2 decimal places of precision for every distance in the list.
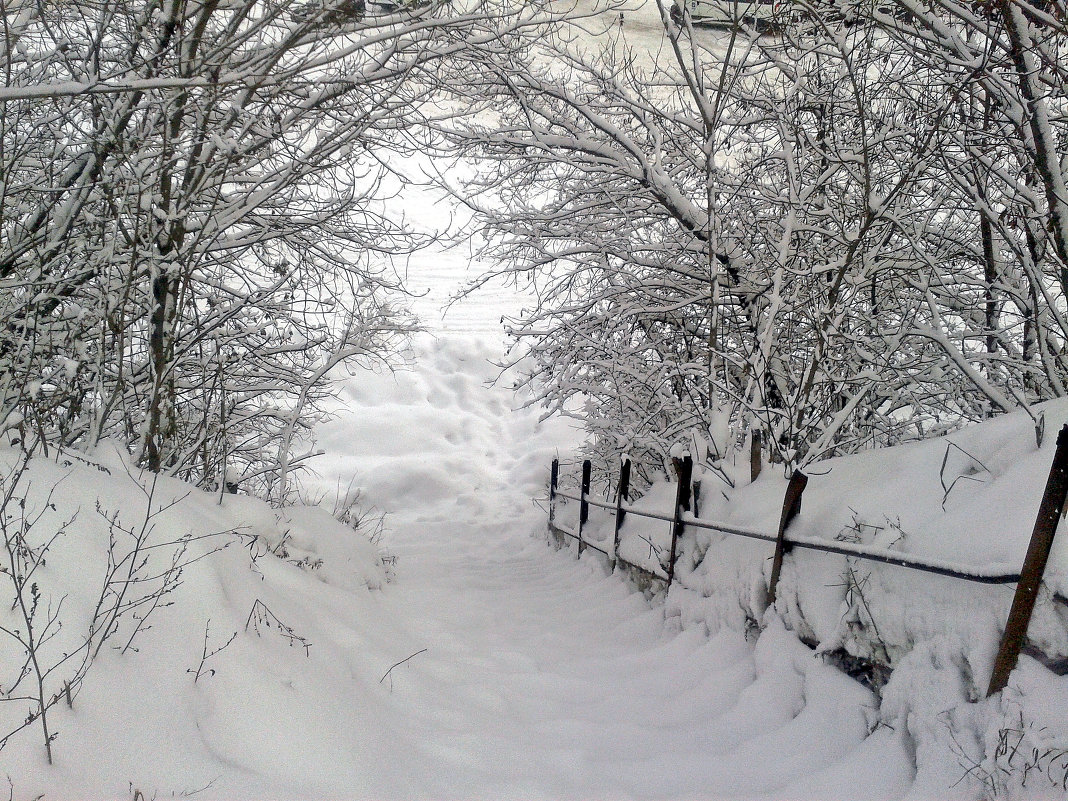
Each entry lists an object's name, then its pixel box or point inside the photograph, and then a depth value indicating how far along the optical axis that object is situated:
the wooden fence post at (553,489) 10.15
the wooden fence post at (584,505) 7.45
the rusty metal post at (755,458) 4.20
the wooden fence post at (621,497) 5.75
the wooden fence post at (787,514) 2.91
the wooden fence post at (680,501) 4.28
